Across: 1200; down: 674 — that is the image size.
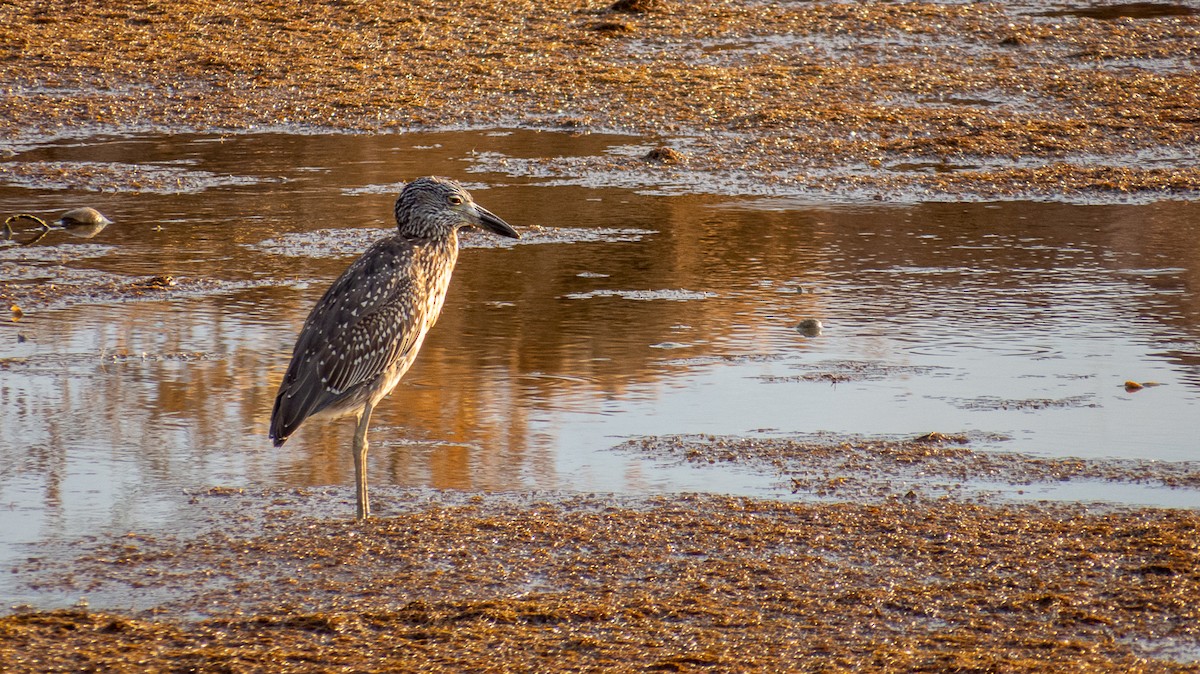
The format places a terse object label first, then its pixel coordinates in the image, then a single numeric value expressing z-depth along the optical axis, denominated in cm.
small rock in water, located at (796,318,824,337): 1897
